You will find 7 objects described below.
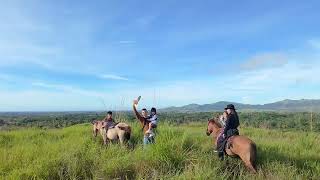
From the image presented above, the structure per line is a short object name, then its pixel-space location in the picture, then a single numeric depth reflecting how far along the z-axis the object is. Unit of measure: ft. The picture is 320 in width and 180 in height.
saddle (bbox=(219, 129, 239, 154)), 21.54
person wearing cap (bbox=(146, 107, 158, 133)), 24.06
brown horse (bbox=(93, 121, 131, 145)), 26.27
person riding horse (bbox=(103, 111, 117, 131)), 28.01
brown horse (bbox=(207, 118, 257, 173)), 20.34
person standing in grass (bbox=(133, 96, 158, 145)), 24.22
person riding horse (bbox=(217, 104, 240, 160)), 21.95
